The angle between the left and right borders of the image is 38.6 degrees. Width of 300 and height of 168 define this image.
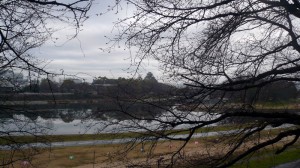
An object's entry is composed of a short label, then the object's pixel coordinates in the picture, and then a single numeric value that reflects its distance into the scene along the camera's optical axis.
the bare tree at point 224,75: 5.34
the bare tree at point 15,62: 4.33
